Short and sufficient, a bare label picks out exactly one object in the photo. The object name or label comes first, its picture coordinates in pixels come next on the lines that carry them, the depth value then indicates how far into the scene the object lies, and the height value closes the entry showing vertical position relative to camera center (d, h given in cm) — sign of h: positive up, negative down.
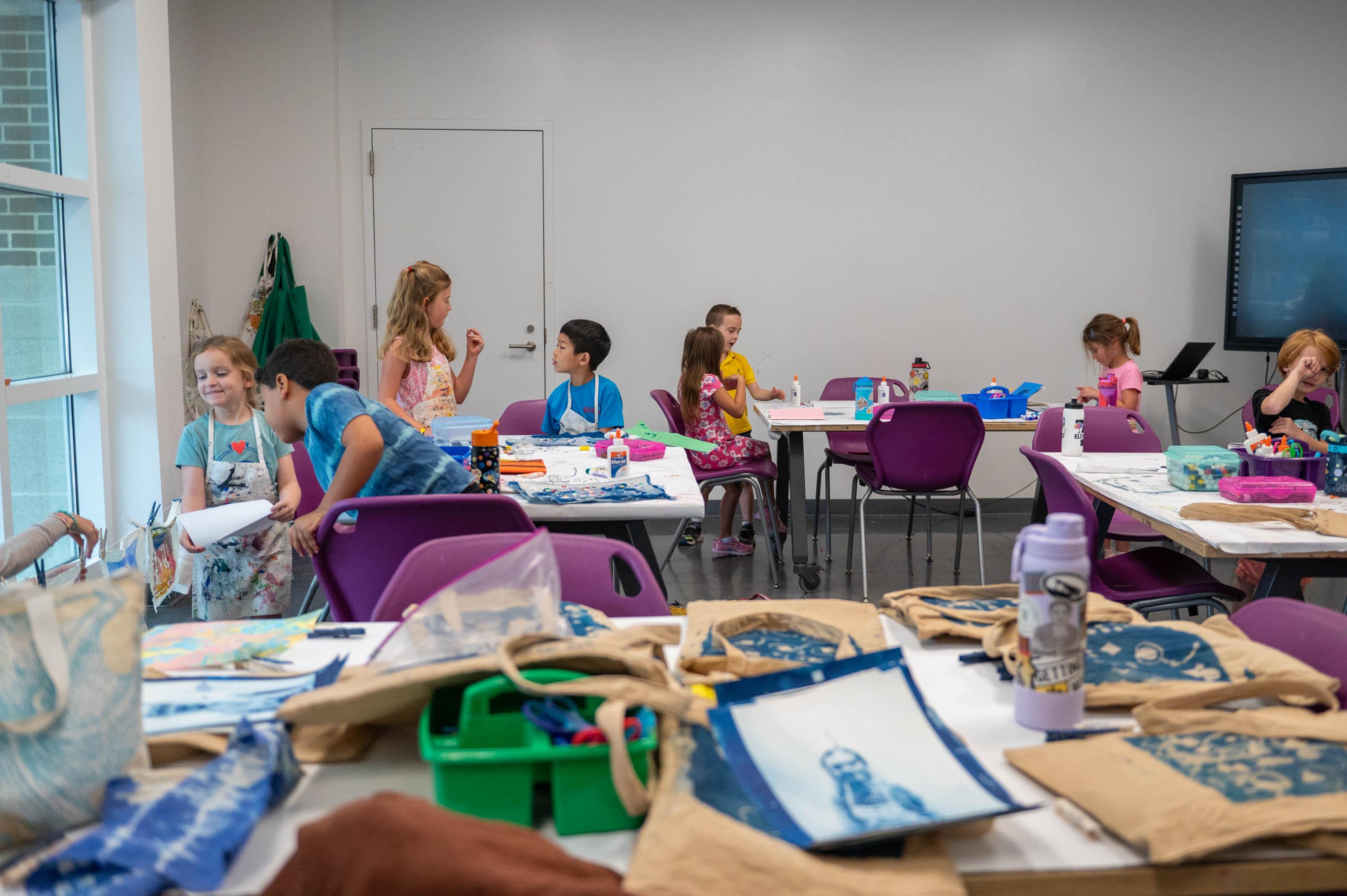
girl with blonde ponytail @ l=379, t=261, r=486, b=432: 404 -2
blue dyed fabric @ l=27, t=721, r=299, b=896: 83 -41
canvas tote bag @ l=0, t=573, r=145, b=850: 88 -32
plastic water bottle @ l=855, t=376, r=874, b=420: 484 -25
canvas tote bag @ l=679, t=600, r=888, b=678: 126 -38
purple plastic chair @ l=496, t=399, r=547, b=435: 429 -31
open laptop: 566 -7
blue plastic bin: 458 -25
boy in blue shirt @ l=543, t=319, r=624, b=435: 412 -19
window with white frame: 345 +24
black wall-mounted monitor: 552 +49
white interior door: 587 +69
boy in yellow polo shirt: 526 -9
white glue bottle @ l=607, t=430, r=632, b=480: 302 -33
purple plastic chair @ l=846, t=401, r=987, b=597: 416 -40
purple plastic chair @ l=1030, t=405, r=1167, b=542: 382 -34
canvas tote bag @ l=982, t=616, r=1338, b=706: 118 -38
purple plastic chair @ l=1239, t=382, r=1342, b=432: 439 -22
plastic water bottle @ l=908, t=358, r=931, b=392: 535 -16
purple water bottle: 109 -30
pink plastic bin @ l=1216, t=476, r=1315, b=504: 262 -36
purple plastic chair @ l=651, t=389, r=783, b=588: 452 -58
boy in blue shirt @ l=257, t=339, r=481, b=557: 241 -22
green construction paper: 330 -32
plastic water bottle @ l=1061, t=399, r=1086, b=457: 355 -29
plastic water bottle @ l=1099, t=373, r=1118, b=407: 459 -20
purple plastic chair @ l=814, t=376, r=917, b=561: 498 -53
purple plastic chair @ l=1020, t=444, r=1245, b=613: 270 -63
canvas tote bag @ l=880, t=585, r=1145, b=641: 142 -38
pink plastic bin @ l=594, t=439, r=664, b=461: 333 -34
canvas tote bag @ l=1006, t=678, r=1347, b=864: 90 -40
